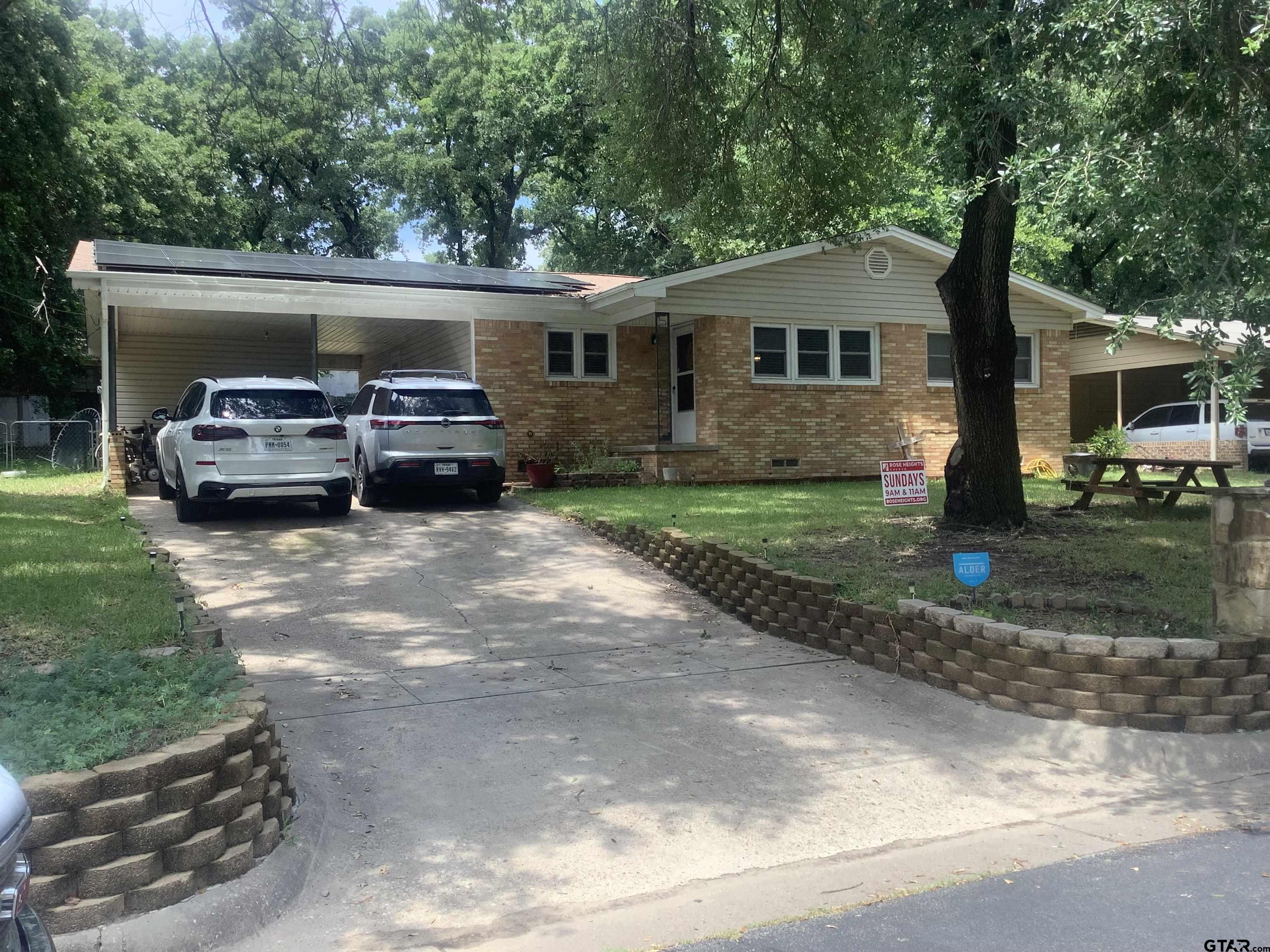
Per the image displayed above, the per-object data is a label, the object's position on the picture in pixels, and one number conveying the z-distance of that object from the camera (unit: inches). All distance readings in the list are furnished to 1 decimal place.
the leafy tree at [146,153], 1021.2
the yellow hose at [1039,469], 786.8
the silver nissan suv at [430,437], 520.4
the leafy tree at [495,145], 1234.0
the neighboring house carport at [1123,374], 829.8
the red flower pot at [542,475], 629.6
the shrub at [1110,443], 787.4
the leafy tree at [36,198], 689.6
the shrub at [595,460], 657.0
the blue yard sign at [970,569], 261.7
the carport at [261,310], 601.6
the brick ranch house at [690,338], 650.2
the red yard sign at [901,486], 359.3
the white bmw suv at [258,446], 454.0
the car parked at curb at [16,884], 72.9
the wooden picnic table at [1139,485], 462.3
